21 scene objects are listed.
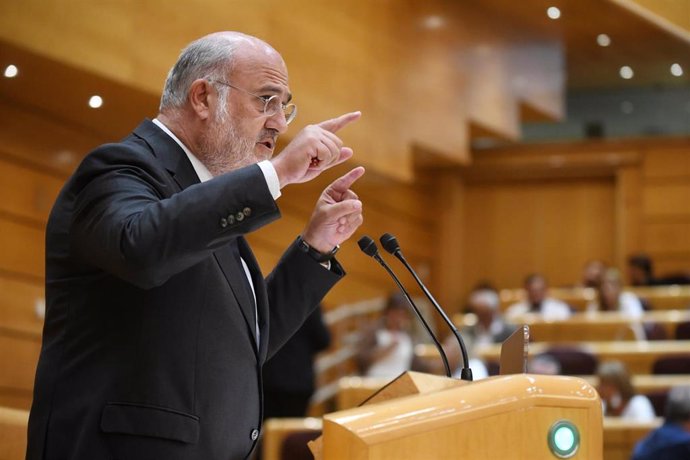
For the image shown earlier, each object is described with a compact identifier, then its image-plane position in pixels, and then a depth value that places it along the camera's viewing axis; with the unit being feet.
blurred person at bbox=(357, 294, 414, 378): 36.17
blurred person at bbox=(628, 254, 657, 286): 51.49
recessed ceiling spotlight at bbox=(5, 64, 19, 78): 18.52
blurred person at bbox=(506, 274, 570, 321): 43.91
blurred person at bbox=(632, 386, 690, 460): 21.72
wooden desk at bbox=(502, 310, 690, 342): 38.47
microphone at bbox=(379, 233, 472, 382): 9.63
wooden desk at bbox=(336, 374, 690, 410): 29.78
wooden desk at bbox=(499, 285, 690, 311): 46.75
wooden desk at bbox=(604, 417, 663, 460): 25.31
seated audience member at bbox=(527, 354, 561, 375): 28.55
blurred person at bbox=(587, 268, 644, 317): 41.96
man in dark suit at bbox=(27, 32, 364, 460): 8.05
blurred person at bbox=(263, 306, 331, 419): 29.32
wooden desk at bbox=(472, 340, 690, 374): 34.01
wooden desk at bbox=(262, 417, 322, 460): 24.48
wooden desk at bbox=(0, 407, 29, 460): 13.88
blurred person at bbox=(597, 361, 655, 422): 28.43
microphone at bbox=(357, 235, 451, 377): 9.76
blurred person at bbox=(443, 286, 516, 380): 37.70
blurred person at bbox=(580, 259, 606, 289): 48.75
